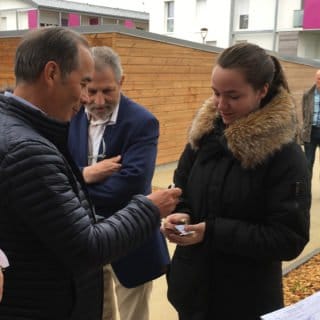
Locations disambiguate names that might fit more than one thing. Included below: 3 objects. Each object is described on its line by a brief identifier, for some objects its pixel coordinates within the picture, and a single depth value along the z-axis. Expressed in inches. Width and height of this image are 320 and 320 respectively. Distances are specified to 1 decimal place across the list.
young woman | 68.7
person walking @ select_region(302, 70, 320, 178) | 254.8
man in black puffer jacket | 50.2
